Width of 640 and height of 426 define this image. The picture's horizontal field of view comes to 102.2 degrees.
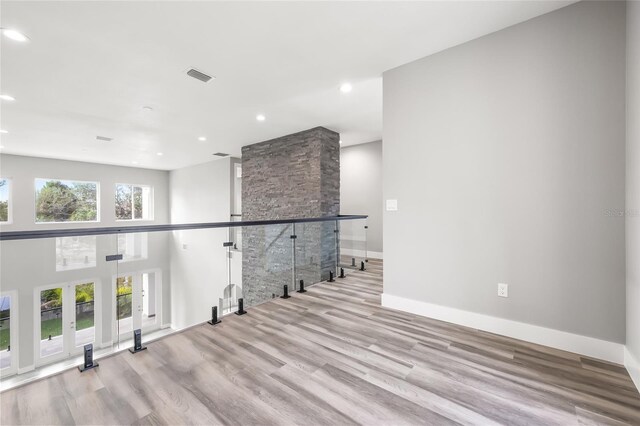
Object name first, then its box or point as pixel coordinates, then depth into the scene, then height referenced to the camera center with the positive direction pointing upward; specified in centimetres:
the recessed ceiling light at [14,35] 227 +161
